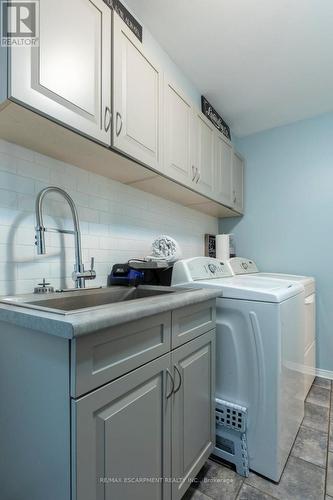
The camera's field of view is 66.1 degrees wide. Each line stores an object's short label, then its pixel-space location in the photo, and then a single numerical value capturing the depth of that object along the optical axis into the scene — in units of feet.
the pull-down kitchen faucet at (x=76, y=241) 3.54
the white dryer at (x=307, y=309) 6.29
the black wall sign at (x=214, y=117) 7.18
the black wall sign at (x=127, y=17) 4.46
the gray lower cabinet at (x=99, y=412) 2.15
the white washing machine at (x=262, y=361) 4.07
